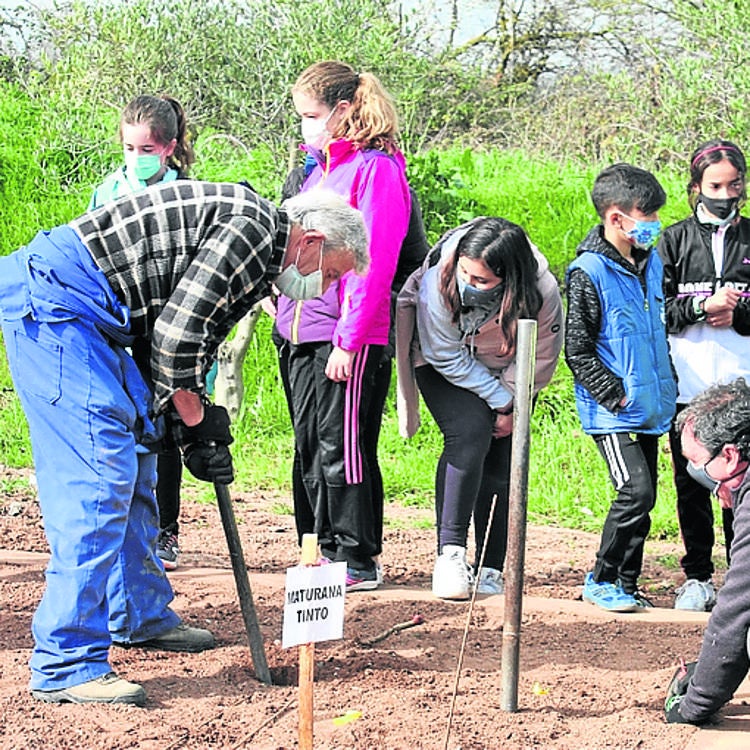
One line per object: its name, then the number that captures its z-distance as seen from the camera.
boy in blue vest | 5.01
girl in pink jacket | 4.94
